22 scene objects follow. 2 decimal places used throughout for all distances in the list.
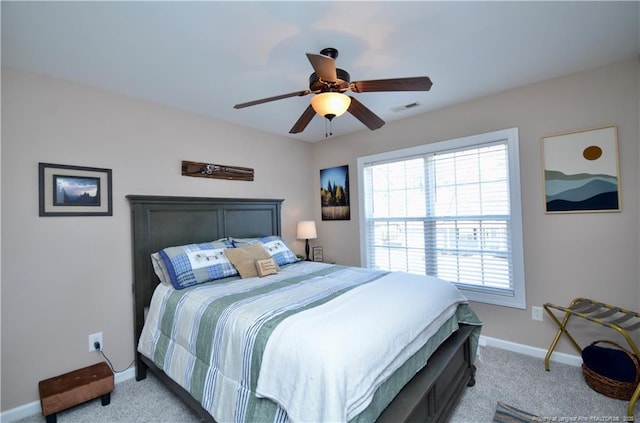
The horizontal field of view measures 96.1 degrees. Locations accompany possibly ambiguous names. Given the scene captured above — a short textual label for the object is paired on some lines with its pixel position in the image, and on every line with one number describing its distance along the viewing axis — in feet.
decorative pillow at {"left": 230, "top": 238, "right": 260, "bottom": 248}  9.95
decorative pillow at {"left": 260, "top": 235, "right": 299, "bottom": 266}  10.31
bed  4.64
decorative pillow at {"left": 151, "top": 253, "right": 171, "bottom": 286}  8.07
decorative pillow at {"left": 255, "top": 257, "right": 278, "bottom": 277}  8.75
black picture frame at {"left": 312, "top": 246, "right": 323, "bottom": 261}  13.91
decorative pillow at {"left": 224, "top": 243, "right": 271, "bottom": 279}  8.71
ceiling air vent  10.16
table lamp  13.20
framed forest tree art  13.60
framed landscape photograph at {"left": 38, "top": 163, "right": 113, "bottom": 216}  7.27
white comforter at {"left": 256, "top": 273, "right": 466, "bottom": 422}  3.91
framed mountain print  7.71
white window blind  9.37
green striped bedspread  4.09
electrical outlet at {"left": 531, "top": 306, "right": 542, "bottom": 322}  8.84
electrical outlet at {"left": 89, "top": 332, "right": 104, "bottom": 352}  7.84
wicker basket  6.54
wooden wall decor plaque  10.06
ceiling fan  5.48
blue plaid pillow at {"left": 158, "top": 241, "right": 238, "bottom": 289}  7.86
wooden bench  6.36
